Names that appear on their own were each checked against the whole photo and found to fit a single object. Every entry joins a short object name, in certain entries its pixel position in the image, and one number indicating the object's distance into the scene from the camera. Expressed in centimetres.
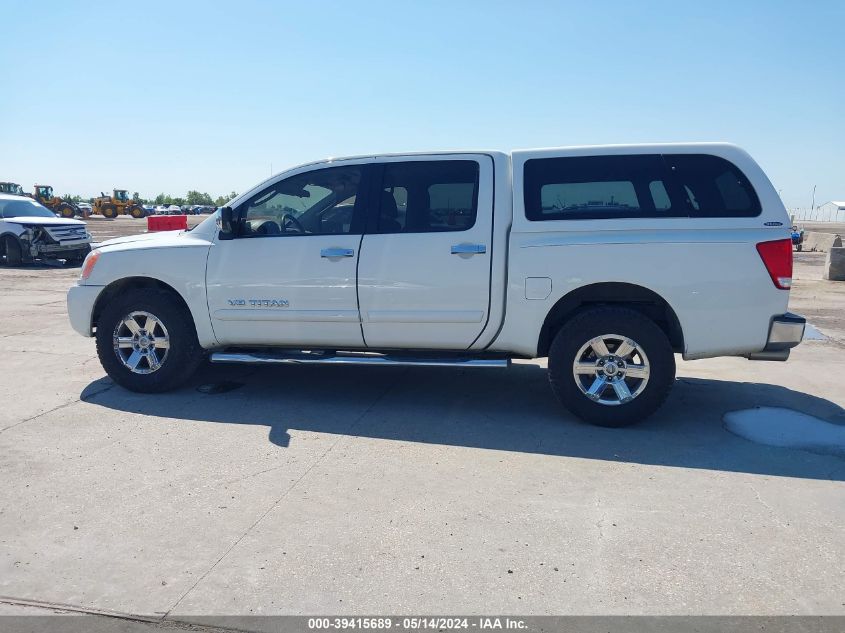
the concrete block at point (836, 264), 1473
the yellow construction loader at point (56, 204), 4981
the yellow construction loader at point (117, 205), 5444
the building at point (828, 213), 10994
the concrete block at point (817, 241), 2490
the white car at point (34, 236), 1709
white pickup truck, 505
